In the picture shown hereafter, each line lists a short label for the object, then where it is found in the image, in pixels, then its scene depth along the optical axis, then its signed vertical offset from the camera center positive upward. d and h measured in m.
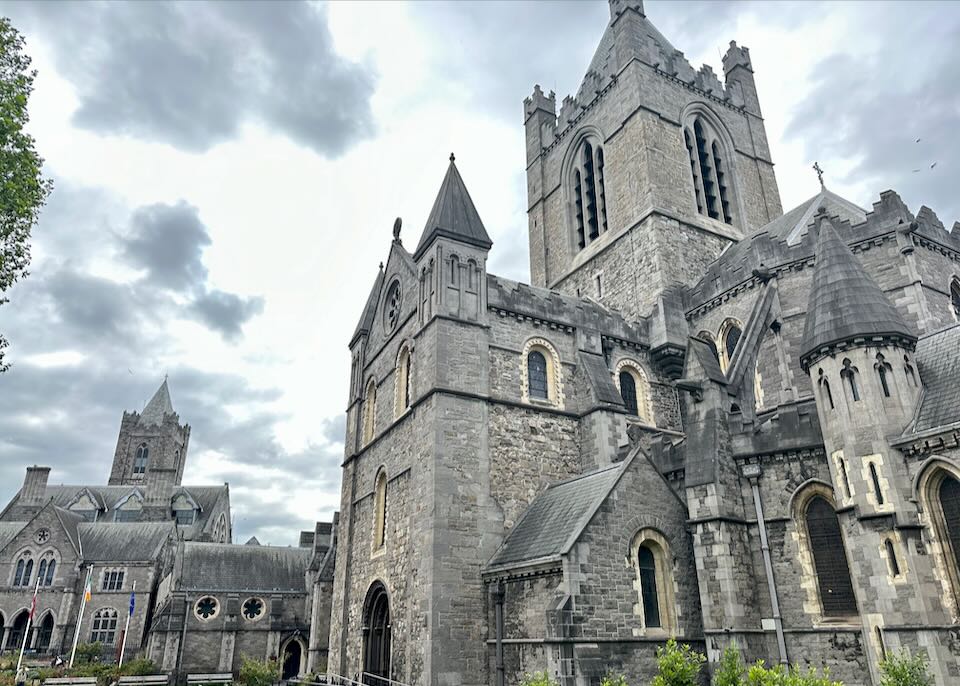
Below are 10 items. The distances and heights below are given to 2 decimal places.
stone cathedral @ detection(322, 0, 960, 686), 13.91 +4.23
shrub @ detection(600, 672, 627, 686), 13.60 -1.12
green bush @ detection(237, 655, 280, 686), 28.78 -2.04
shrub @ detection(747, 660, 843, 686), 9.09 -0.84
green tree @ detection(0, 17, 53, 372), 12.78 +8.65
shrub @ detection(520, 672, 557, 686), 10.49 -0.94
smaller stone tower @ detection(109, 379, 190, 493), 73.19 +19.78
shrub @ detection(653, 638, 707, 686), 11.41 -0.84
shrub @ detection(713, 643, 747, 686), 10.23 -0.83
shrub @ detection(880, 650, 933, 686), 10.72 -0.89
